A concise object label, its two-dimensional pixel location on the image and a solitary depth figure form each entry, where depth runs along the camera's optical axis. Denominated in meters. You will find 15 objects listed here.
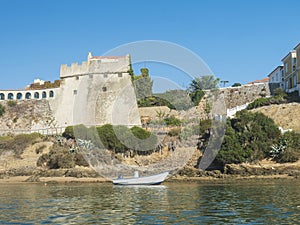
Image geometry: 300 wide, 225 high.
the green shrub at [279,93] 43.04
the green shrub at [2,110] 48.16
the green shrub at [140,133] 37.53
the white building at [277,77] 48.00
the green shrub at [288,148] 30.92
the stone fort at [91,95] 44.28
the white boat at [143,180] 27.41
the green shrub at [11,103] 48.84
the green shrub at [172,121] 40.56
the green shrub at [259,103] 42.67
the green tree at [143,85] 43.50
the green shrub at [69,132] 40.81
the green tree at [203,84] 50.78
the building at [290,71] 44.11
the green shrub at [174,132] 38.39
